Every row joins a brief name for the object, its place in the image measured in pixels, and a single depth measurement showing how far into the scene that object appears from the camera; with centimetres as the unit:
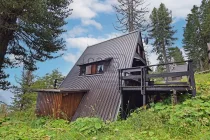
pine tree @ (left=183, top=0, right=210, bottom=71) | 3320
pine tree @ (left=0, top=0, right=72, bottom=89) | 921
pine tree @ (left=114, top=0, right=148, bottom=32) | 2280
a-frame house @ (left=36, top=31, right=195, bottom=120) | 984
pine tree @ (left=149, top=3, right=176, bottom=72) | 3291
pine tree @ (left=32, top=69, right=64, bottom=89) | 2156
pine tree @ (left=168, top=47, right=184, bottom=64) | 3475
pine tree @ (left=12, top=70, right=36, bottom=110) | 2055
